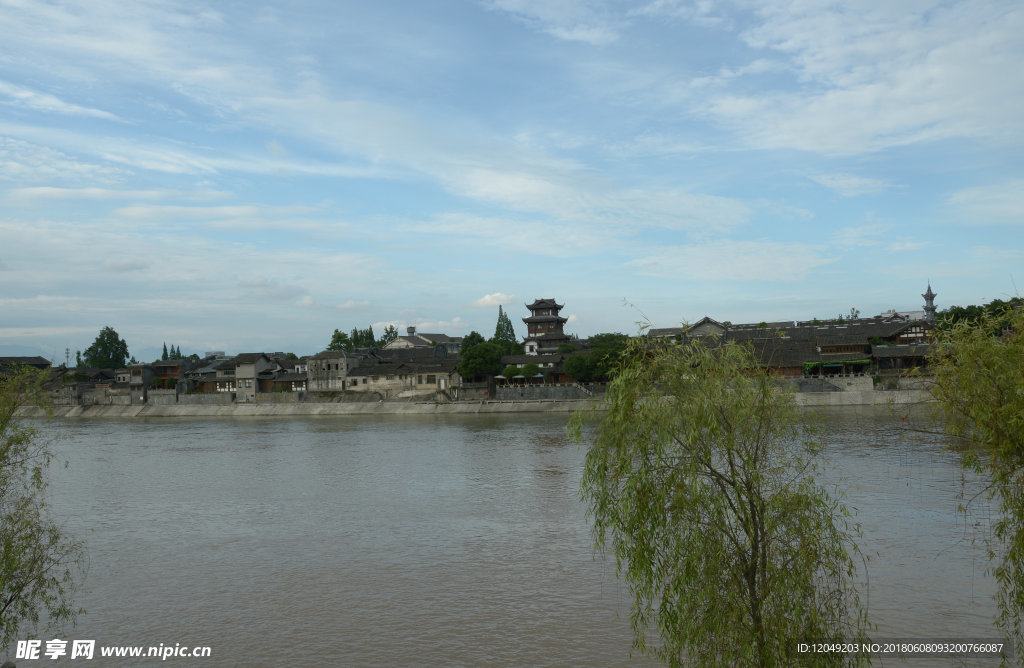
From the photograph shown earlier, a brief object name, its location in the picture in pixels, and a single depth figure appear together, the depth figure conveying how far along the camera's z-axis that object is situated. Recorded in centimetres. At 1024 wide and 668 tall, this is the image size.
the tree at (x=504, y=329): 10656
